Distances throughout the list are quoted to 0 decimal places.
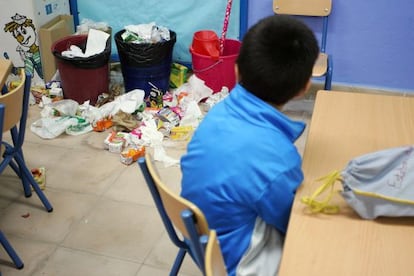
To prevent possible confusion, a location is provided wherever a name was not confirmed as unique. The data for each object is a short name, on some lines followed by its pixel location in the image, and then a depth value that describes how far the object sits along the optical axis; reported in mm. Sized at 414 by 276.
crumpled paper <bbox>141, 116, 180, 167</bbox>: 2717
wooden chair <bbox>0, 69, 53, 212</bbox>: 1839
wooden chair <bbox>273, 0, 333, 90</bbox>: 3139
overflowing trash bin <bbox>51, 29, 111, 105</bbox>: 3152
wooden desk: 971
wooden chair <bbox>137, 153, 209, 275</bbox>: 1002
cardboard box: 3387
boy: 1105
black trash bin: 3195
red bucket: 3230
